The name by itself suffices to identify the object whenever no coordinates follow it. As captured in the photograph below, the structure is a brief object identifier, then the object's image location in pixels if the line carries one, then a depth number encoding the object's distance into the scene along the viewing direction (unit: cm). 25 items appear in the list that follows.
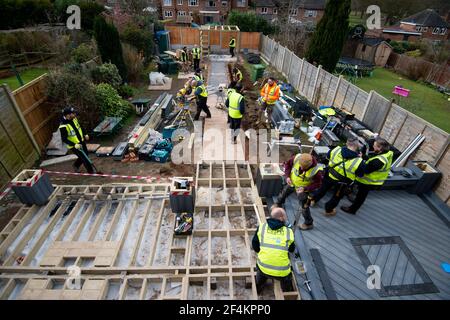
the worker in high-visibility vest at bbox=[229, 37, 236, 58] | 1804
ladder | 1990
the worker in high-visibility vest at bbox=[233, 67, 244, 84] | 997
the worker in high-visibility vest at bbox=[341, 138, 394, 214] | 420
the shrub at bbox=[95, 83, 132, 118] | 920
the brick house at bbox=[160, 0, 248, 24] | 3388
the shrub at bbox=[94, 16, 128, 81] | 1111
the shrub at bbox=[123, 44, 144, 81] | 1350
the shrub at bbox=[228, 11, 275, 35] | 2347
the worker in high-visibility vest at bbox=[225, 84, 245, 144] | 731
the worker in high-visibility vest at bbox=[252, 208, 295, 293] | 330
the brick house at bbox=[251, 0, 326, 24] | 3808
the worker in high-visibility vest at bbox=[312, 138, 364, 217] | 422
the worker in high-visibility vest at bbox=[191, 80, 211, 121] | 858
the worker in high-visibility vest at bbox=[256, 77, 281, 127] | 869
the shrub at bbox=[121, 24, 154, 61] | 1512
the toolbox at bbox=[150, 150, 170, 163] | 746
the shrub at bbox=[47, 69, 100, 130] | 799
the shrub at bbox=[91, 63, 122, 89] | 1059
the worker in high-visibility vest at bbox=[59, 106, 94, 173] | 592
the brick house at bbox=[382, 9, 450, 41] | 3584
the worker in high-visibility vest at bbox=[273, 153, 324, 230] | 412
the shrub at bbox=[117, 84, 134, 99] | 1171
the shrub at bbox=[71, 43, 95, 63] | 1095
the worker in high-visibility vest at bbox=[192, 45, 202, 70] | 1453
